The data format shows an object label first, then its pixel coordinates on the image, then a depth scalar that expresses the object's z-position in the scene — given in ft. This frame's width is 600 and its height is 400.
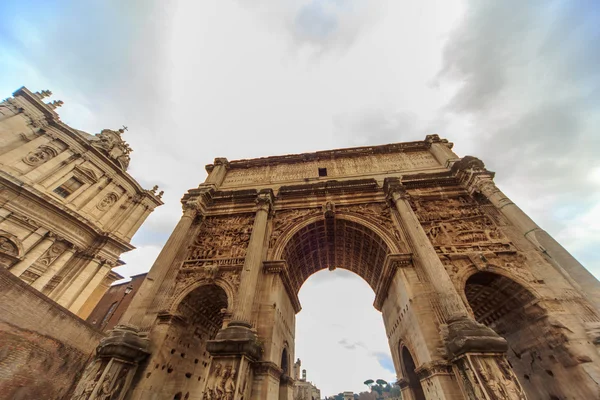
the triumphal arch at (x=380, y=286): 20.43
